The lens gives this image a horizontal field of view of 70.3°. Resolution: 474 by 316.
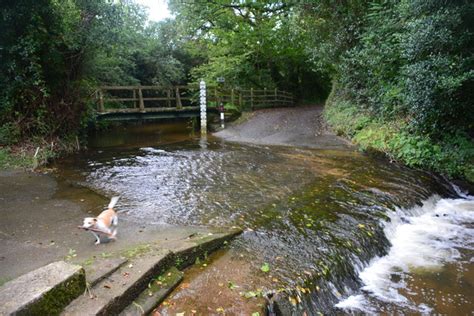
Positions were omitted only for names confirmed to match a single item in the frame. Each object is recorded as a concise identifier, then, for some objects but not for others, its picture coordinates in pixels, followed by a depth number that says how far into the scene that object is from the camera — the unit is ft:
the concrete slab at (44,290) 7.86
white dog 12.56
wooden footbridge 46.92
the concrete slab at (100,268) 9.89
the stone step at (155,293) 9.57
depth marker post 48.98
